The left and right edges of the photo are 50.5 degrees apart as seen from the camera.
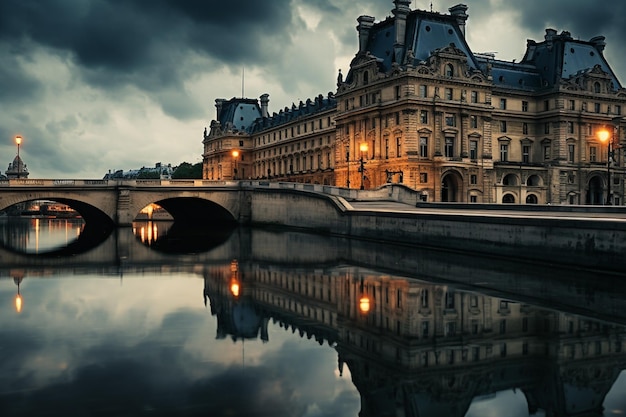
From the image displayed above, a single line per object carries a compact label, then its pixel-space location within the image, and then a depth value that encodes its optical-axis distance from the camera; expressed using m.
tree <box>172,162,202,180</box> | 180.12
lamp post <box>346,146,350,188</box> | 84.47
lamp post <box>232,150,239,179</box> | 141.16
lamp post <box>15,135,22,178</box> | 59.41
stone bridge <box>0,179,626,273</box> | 31.33
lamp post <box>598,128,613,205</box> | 40.09
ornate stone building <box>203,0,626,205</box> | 77.06
